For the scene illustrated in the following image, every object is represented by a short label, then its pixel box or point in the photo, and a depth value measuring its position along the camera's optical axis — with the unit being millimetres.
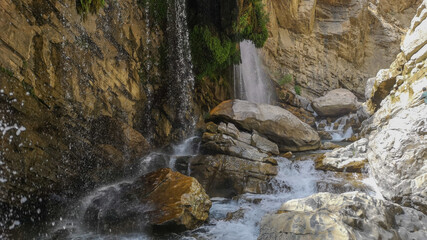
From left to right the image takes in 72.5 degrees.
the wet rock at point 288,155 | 8916
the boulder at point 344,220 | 3281
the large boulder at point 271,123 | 9602
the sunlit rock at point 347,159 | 7180
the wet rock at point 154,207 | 4832
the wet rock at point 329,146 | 10219
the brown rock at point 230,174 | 6952
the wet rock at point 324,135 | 12742
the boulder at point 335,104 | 15523
